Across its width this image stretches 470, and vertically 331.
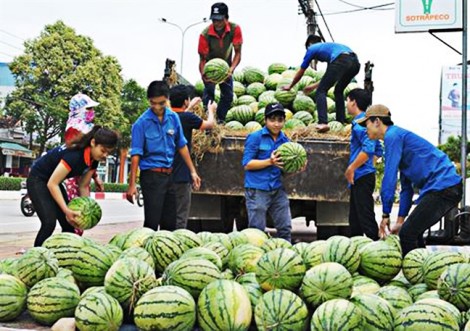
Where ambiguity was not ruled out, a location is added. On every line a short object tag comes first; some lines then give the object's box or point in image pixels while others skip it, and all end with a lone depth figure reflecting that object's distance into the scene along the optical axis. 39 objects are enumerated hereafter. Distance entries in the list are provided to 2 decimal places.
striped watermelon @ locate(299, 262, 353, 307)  3.16
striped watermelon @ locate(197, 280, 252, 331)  3.00
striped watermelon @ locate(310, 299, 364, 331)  2.89
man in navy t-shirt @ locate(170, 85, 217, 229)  6.54
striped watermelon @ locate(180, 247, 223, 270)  3.55
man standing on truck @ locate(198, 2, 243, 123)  8.23
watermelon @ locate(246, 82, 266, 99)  9.66
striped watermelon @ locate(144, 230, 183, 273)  3.76
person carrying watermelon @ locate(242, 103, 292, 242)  6.14
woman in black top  5.00
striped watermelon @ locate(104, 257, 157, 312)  3.23
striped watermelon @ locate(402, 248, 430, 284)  3.65
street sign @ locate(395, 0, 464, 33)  11.66
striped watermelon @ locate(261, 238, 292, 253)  3.99
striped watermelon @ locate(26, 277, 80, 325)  3.26
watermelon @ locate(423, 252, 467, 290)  3.46
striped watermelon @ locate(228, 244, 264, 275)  3.69
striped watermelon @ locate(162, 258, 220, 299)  3.28
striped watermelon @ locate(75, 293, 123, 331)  3.03
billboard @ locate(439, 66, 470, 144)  38.53
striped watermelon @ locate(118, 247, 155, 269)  3.61
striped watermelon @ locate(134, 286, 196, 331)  3.00
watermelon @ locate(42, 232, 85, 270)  3.69
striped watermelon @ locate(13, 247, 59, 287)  3.49
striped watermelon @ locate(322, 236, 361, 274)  3.64
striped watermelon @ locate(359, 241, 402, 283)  3.70
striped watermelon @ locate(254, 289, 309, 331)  2.98
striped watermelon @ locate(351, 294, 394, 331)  3.01
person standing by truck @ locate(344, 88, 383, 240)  6.40
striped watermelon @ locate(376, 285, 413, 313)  3.27
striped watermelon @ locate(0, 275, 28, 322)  3.31
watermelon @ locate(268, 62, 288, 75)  10.63
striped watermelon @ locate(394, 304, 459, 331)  2.87
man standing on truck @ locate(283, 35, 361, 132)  7.61
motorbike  15.75
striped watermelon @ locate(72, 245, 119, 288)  3.59
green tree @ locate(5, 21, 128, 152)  41.59
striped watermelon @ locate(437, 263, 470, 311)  3.17
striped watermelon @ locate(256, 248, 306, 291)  3.27
